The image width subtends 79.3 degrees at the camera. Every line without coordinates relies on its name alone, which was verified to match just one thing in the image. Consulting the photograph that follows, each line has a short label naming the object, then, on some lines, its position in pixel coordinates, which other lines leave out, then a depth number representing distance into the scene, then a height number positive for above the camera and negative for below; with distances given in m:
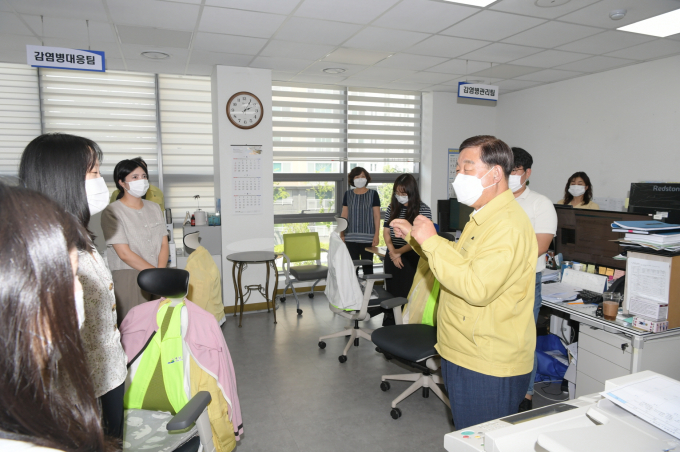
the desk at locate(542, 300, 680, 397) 2.17 -0.93
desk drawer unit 2.22 -0.92
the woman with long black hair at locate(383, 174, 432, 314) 3.81 -0.60
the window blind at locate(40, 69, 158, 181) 5.01 +0.86
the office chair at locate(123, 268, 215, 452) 1.56 -0.94
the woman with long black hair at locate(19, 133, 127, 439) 1.26 -0.28
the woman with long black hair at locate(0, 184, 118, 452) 0.51 -0.20
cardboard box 2.15 -0.74
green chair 5.25 -0.95
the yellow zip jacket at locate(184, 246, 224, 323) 3.45 -0.85
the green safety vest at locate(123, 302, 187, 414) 1.72 -0.81
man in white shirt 2.49 -0.15
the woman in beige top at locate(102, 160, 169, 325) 2.66 -0.36
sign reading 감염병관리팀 4.56 +1.02
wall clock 4.79 +0.82
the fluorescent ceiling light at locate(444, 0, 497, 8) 3.02 +1.33
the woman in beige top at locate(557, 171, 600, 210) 4.75 -0.08
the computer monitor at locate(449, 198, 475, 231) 5.05 -0.41
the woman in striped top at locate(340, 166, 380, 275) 4.95 -0.46
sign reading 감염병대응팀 3.27 +0.99
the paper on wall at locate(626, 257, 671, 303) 2.12 -0.51
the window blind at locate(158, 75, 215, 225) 5.42 +0.51
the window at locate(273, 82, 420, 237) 5.79 +0.58
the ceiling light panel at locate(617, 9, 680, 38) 3.33 +1.33
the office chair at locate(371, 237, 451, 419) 2.67 -1.08
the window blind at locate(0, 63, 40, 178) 4.86 +0.81
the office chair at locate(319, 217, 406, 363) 3.43 -0.91
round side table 4.61 -1.00
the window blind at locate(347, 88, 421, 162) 6.14 +0.87
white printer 0.97 -0.62
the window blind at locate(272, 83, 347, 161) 5.71 +0.84
